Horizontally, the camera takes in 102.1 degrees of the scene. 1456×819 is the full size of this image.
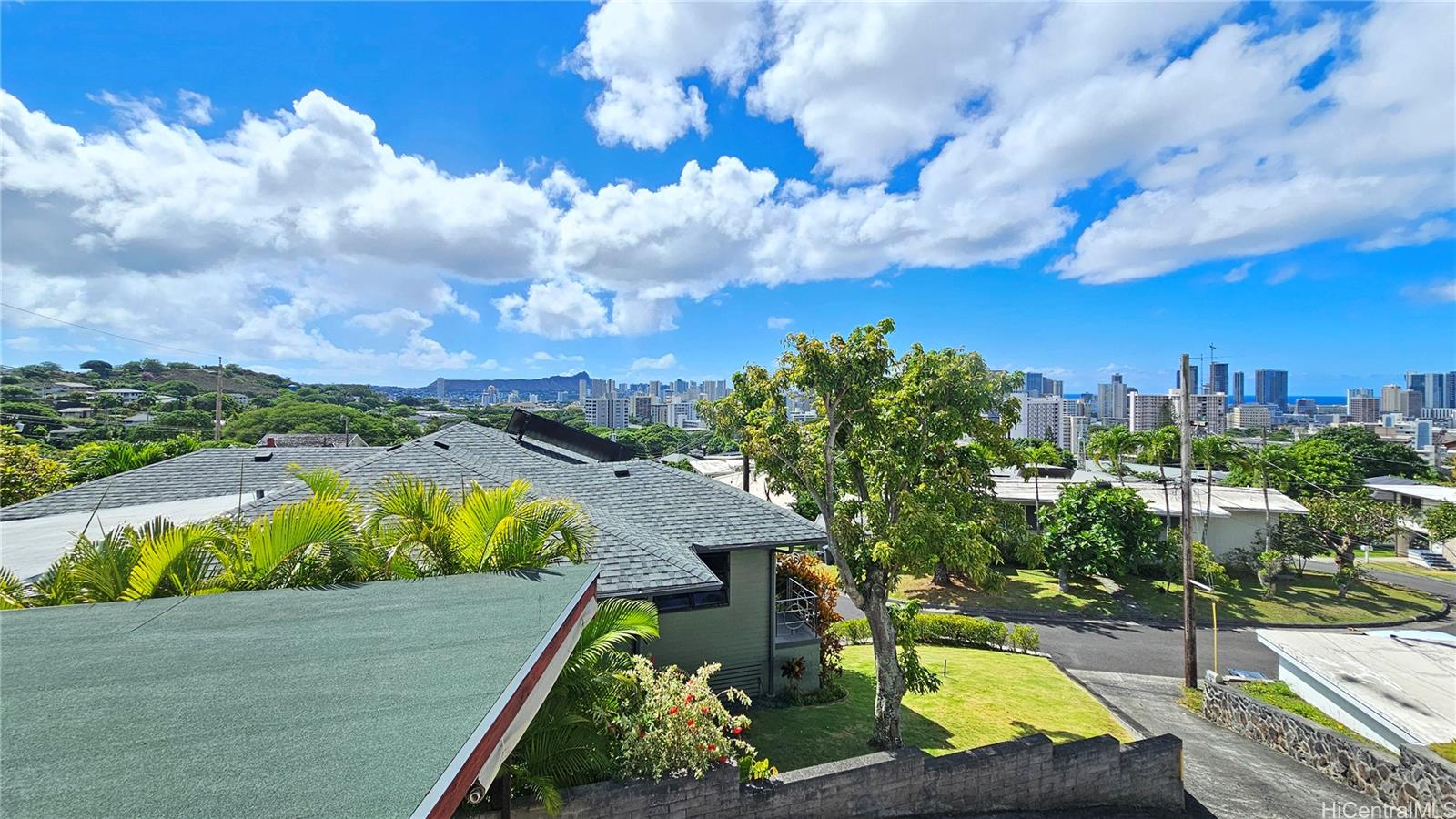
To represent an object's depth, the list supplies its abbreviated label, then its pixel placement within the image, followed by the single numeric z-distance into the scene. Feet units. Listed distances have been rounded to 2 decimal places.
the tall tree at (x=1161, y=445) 87.30
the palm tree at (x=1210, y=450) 84.53
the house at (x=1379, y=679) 33.45
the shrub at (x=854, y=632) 60.29
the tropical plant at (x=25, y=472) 57.31
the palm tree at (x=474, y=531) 22.98
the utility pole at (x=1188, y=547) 48.65
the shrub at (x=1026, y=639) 58.18
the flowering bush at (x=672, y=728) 21.15
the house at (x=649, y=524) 31.42
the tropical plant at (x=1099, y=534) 77.71
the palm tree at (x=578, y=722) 19.20
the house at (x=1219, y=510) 92.02
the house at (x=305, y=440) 131.73
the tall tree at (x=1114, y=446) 91.50
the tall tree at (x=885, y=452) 30.94
